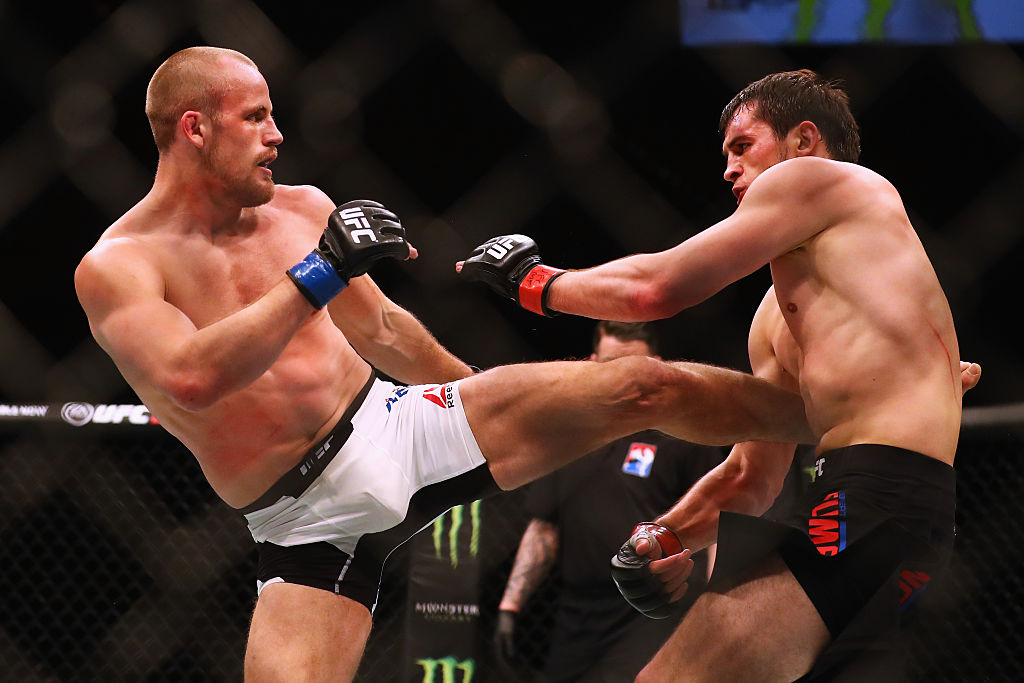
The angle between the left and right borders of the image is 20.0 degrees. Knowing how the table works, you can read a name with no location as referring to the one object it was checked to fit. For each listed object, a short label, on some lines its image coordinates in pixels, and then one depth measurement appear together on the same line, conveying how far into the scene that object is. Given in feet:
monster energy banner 17.73
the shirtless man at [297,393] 15.61
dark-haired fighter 14.92
